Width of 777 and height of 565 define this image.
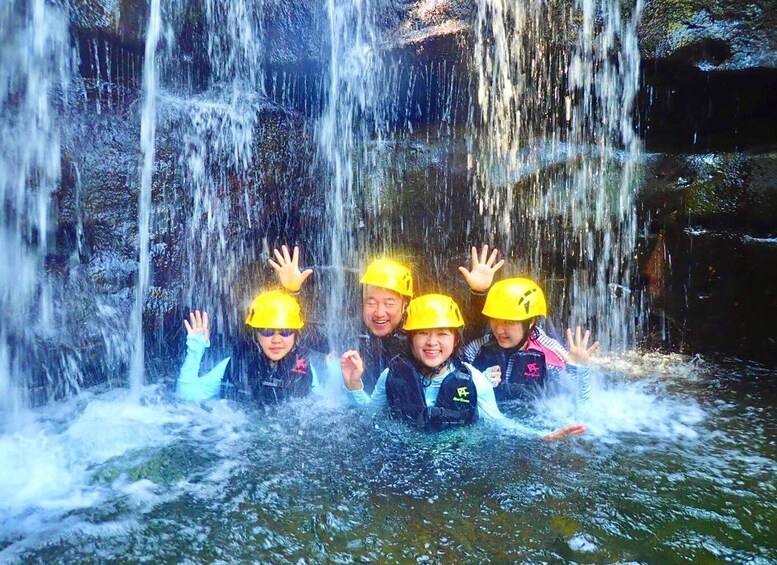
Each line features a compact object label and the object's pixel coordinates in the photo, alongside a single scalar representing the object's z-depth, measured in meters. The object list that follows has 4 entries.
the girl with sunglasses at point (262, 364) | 4.84
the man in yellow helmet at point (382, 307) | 5.11
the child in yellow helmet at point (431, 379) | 4.09
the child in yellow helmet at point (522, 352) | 4.73
